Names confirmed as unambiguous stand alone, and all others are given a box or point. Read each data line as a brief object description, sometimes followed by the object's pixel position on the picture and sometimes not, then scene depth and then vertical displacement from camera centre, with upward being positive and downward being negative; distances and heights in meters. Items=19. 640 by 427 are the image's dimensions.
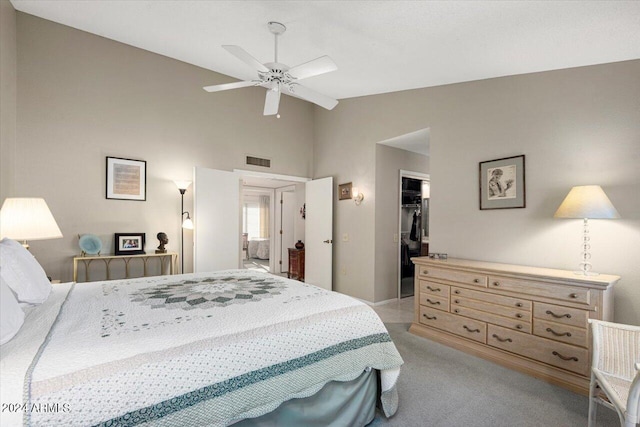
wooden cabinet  6.13 -0.98
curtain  10.64 -0.01
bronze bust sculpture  3.91 -0.33
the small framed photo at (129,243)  3.68 -0.35
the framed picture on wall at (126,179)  3.71 +0.47
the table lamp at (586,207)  2.28 +0.10
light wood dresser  2.29 -0.84
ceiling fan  2.37 +1.21
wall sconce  4.77 +0.36
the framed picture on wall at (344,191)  4.97 +0.44
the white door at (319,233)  5.13 -0.27
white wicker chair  1.57 -0.75
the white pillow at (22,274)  1.53 -0.32
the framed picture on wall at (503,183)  3.04 +0.37
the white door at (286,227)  7.18 -0.24
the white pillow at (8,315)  1.16 -0.41
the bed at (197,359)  1.06 -0.60
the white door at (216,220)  4.21 -0.05
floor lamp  4.11 -0.03
